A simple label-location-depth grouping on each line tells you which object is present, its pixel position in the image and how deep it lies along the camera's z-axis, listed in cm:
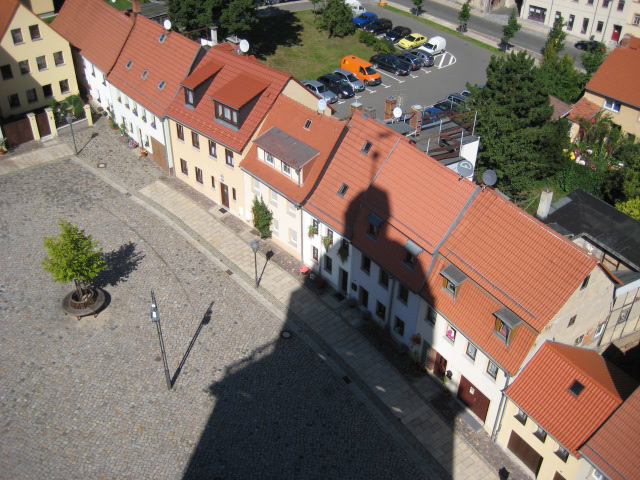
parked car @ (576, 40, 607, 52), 7915
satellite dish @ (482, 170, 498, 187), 3619
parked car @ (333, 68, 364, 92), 7006
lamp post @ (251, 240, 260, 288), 4171
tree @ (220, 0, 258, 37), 6475
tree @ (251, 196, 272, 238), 4792
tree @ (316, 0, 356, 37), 8050
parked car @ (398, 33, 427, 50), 8138
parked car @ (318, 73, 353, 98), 6856
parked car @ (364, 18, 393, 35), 8481
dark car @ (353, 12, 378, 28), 8566
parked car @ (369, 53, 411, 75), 7431
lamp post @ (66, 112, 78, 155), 5568
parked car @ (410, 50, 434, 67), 7688
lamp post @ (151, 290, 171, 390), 3481
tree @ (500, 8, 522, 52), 8194
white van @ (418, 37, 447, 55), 7944
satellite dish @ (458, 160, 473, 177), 3956
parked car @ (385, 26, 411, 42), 8338
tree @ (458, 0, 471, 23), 8575
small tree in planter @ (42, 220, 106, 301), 4025
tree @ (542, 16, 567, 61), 7652
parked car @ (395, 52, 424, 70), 7519
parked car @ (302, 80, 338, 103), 6688
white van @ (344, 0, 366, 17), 8850
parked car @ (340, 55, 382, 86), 7206
